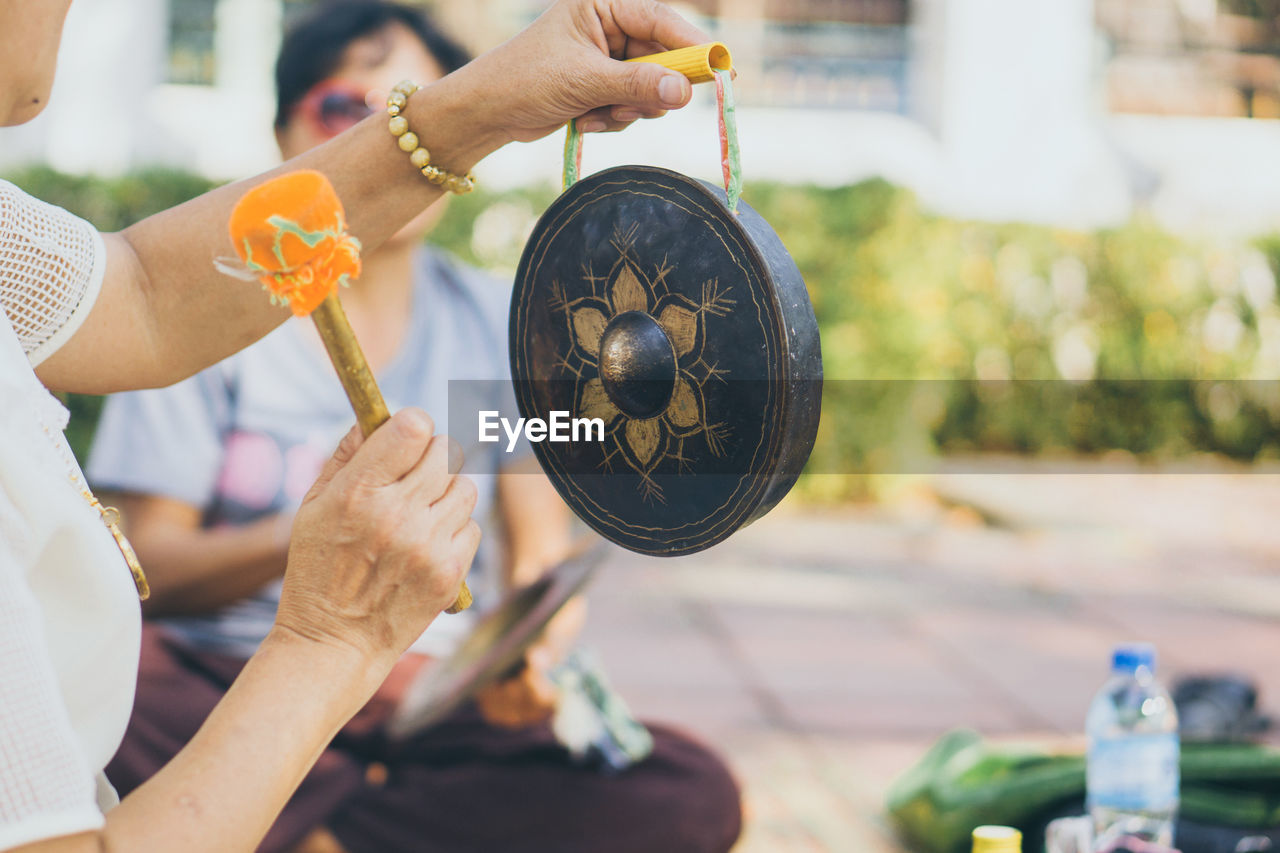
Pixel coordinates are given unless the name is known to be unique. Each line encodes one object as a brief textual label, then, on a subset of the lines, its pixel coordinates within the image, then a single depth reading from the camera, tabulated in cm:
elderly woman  96
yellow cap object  141
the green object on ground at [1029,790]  220
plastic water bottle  209
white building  1026
